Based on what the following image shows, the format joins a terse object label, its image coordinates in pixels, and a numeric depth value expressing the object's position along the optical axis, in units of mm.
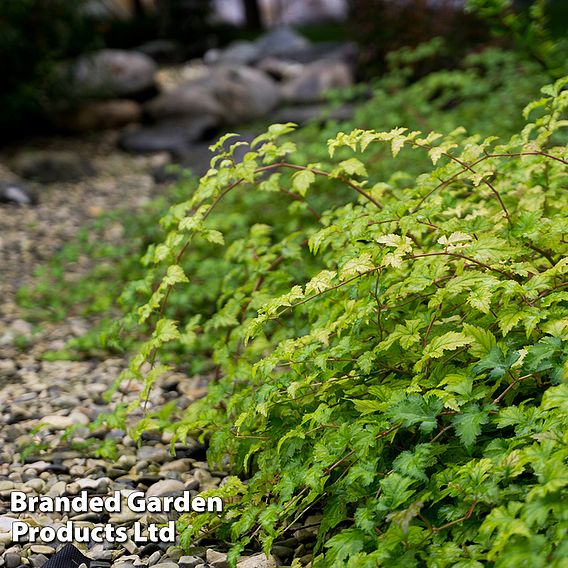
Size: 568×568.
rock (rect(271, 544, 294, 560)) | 2223
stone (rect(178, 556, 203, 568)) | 2184
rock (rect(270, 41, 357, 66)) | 11289
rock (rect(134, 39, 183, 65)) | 11927
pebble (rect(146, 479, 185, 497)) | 2549
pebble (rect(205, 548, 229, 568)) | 2186
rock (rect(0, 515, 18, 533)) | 2289
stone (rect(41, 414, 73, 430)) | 3012
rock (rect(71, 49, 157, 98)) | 8870
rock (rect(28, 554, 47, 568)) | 2169
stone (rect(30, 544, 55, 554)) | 2227
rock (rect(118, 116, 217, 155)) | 8523
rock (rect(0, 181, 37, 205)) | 6559
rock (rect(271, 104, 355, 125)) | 7984
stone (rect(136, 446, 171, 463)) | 2803
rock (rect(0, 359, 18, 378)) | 3596
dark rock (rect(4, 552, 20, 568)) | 2154
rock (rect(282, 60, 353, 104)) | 9812
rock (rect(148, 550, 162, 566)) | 2213
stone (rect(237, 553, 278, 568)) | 2143
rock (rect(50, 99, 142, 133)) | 8766
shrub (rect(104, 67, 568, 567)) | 1764
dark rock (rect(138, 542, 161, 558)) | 2268
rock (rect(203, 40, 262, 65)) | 11543
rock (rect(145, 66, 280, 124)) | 9195
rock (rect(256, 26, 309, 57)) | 12352
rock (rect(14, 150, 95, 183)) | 7336
